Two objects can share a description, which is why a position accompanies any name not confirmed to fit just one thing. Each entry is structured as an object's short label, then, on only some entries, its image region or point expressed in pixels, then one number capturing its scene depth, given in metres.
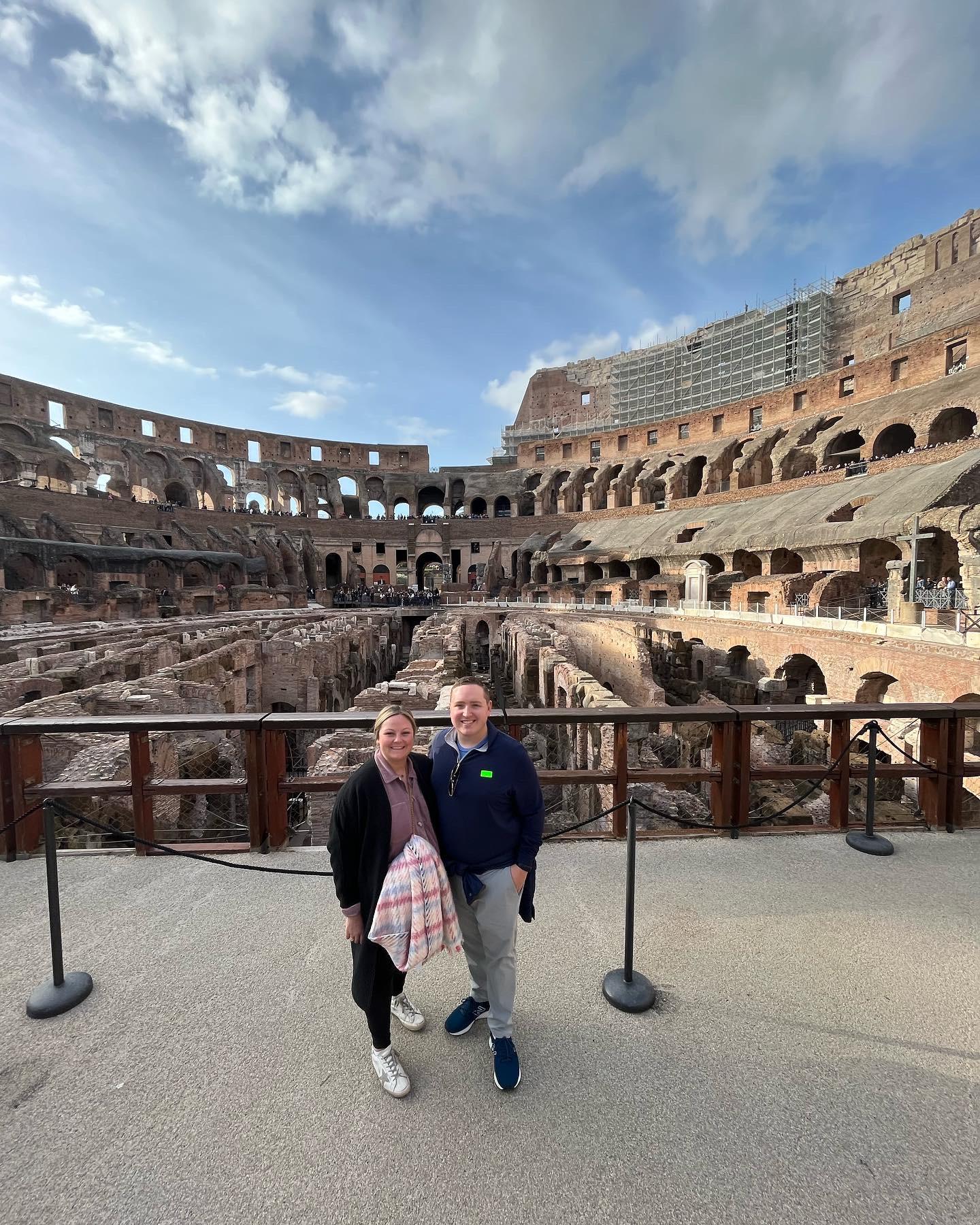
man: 2.19
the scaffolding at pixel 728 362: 46.75
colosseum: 5.72
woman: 2.05
